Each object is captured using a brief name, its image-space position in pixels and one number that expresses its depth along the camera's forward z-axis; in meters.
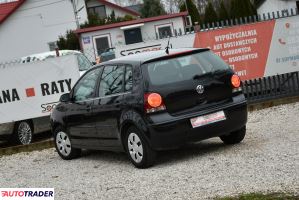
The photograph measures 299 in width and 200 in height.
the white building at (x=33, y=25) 52.97
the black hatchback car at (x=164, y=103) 9.11
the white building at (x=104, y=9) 65.44
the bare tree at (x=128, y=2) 111.34
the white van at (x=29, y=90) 14.40
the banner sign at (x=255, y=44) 15.00
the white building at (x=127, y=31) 44.88
